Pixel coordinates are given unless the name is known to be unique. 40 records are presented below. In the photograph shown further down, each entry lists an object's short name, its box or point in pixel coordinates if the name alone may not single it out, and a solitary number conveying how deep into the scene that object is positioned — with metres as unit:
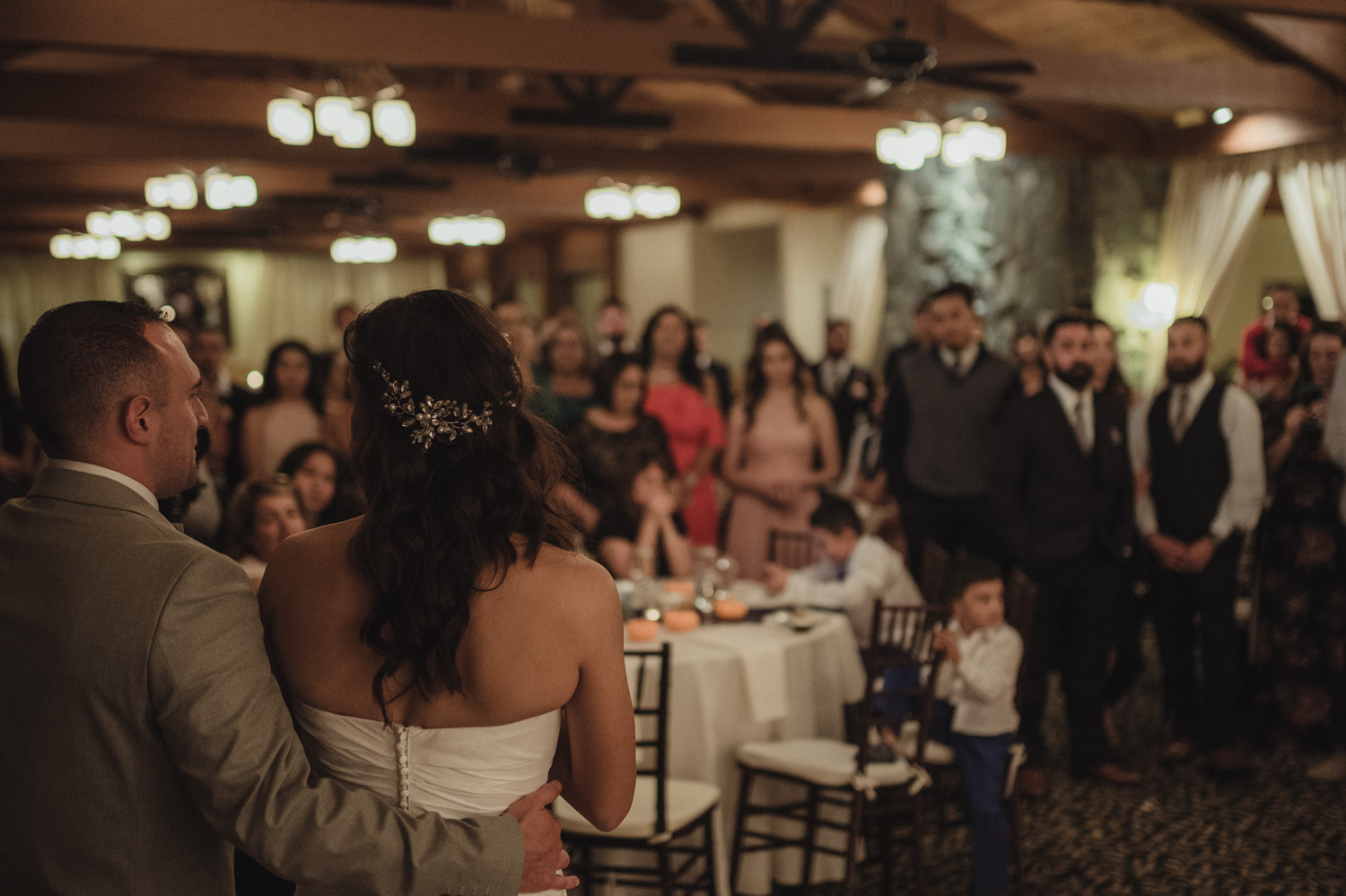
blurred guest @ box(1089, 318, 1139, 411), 4.14
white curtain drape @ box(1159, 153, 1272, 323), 8.13
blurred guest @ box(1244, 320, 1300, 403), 5.15
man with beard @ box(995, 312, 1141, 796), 3.95
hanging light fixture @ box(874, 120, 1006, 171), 6.32
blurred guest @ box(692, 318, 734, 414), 6.89
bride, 1.29
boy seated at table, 3.77
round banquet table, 3.12
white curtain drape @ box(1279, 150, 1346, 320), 7.50
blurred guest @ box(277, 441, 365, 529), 3.77
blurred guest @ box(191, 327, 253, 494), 5.21
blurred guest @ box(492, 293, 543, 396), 5.14
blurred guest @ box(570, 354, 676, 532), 4.32
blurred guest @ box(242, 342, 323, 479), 5.08
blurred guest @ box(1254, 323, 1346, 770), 4.19
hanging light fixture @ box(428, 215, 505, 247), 11.40
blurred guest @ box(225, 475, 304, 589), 3.17
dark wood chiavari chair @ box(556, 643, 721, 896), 2.69
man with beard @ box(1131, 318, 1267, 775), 4.03
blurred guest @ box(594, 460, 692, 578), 4.12
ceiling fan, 4.32
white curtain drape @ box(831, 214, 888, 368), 11.99
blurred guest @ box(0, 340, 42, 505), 4.01
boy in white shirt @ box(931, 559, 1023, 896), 3.04
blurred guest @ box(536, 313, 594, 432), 5.20
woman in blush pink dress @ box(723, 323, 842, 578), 4.91
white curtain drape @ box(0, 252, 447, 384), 17.14
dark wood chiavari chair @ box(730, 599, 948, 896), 2.91
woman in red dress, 5.00
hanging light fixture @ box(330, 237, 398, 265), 13.29
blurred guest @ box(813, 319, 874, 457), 7.56
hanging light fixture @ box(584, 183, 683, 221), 9.48
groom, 1.21
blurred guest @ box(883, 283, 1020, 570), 4.46
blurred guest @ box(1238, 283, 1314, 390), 5.56
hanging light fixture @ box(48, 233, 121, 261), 13.25
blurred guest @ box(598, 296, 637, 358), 6.95
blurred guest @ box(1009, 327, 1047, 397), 6.32
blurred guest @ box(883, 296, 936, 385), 4.71
